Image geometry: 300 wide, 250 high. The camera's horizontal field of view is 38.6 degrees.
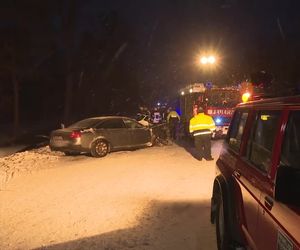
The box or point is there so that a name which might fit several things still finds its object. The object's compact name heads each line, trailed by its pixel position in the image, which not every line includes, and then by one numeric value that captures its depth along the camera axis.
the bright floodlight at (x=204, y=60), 24.96
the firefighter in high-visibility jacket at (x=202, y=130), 11.89
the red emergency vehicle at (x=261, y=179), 2.60
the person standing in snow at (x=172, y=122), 18.92
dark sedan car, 13.93
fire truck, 18.78
